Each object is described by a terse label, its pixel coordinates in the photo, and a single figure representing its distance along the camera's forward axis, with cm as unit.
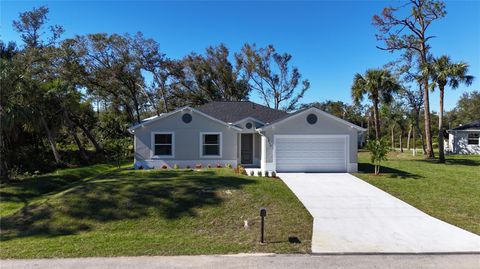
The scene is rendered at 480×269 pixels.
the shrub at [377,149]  1622
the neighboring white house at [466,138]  3384
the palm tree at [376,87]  2828
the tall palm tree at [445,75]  2438
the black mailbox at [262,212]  738
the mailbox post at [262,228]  731
